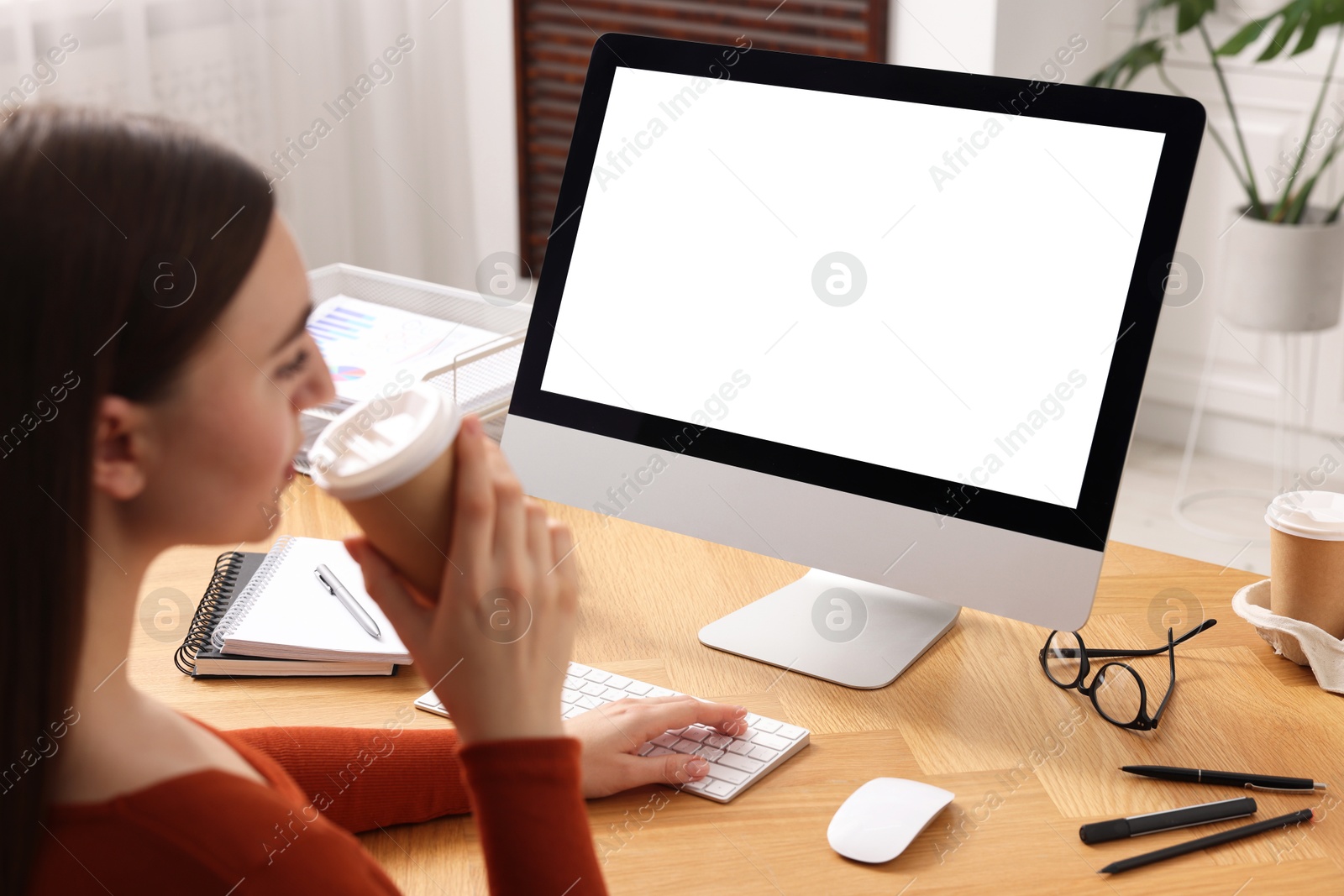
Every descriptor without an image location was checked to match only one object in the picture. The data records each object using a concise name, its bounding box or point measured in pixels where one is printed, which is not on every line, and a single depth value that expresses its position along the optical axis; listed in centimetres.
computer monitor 98
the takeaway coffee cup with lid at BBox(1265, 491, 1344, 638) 106
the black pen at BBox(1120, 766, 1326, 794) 91
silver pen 111
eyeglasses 102
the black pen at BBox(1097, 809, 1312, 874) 84
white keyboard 93
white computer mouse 85
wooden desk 84
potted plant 262
